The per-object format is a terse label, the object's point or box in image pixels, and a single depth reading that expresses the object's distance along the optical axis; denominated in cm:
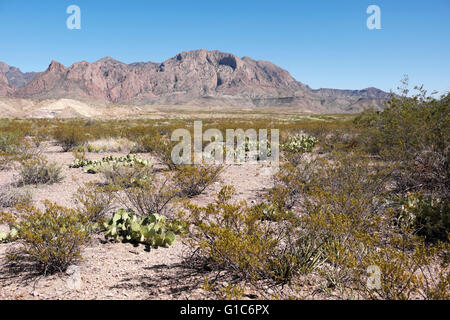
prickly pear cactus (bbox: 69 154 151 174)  825
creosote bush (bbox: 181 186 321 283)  284
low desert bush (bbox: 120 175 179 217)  510
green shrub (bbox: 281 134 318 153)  1121
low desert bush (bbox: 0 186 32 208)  537
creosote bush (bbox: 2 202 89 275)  304
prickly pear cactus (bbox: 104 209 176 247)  405
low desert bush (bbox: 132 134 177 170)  872
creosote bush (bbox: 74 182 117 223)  436
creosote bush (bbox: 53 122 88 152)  1299
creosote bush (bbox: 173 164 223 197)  644
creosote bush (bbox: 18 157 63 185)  702
